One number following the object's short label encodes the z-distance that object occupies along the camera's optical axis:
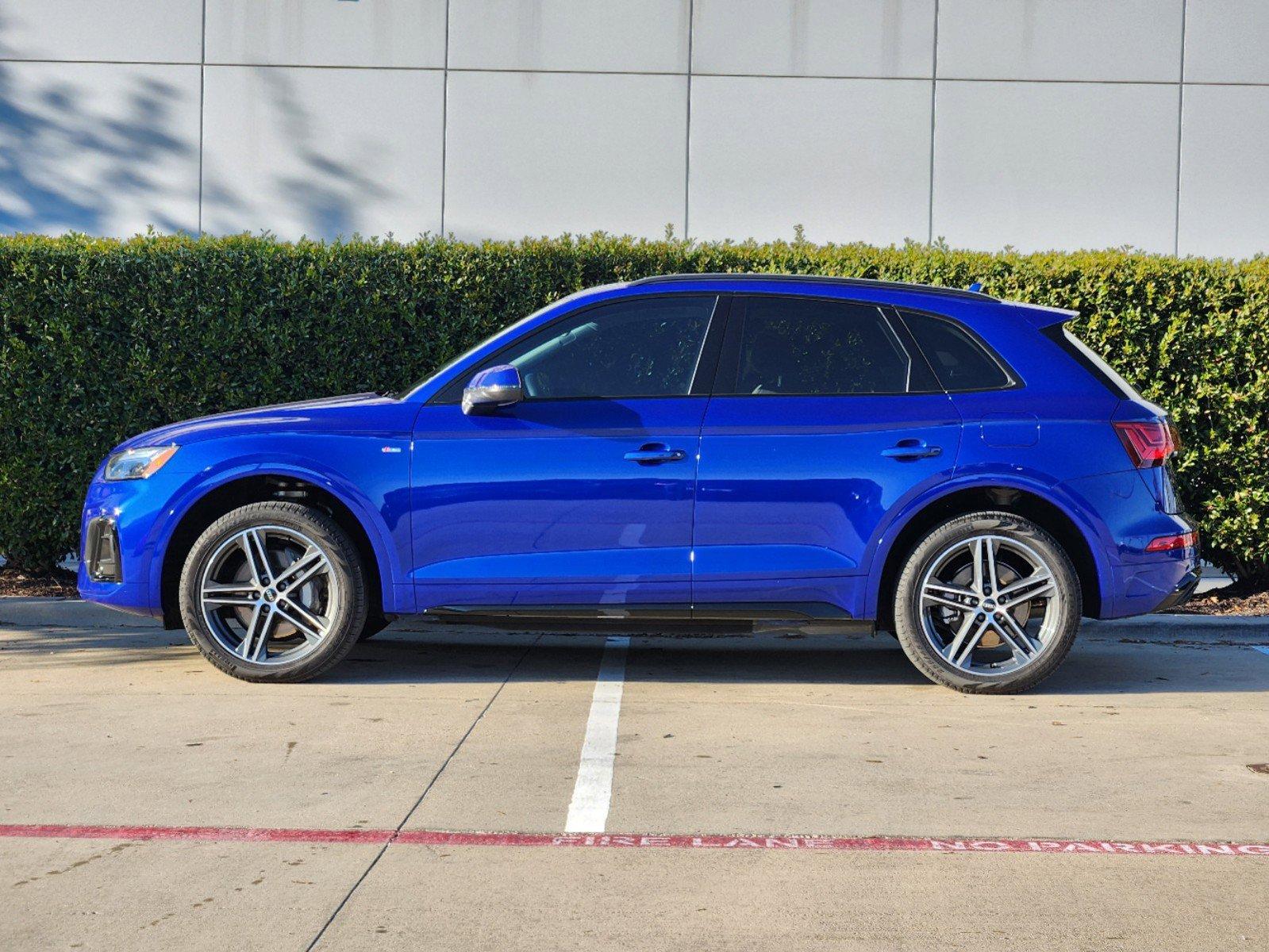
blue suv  6.14
